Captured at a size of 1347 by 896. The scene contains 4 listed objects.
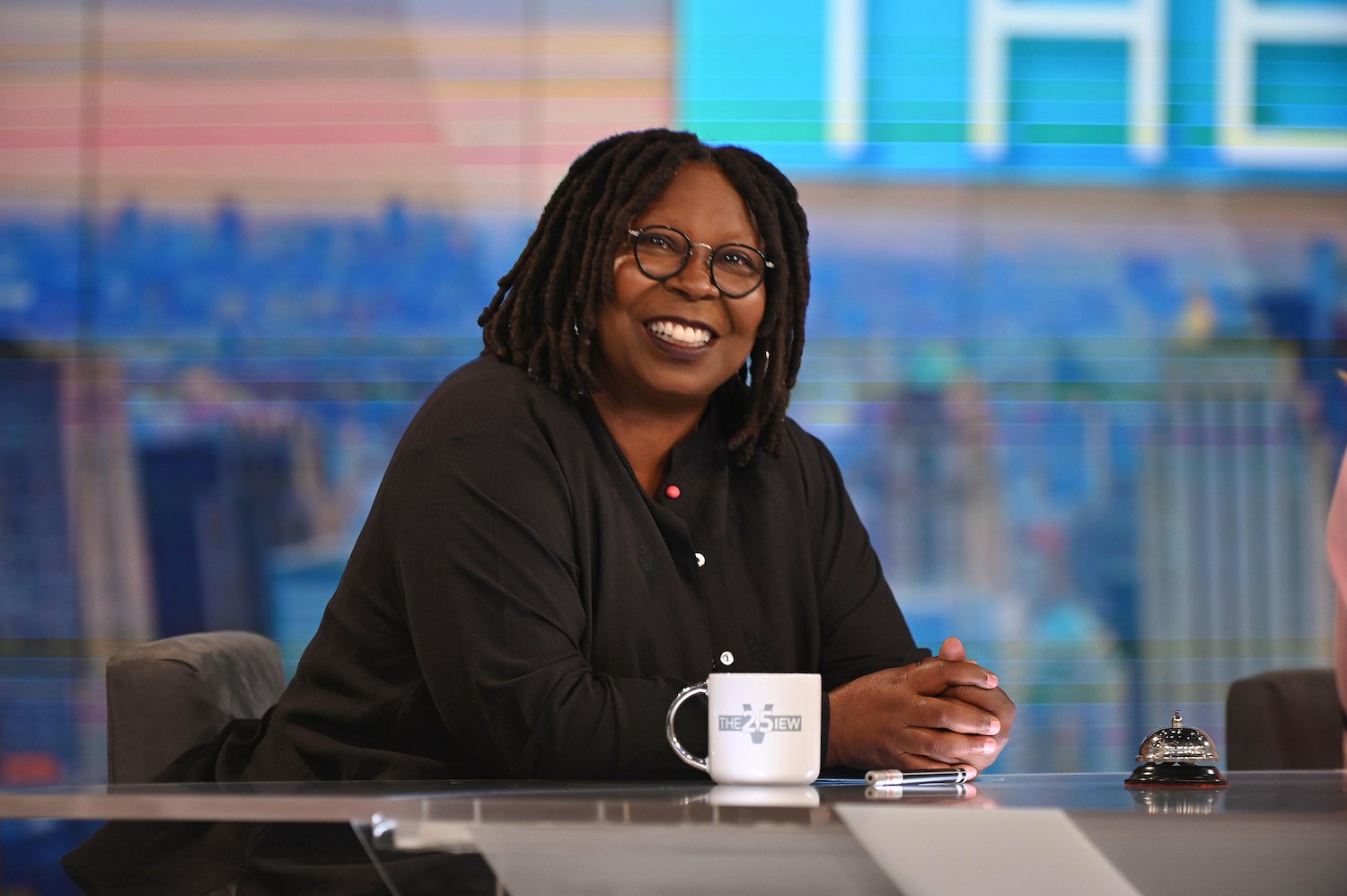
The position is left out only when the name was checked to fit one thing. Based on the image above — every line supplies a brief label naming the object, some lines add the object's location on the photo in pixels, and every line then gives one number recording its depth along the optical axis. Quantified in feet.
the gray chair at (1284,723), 16.07
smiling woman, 14.05
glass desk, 12.46
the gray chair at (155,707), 14.85
